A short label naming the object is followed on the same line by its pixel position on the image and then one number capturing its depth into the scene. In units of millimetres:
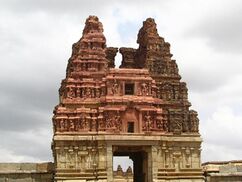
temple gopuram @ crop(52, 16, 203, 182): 29109
